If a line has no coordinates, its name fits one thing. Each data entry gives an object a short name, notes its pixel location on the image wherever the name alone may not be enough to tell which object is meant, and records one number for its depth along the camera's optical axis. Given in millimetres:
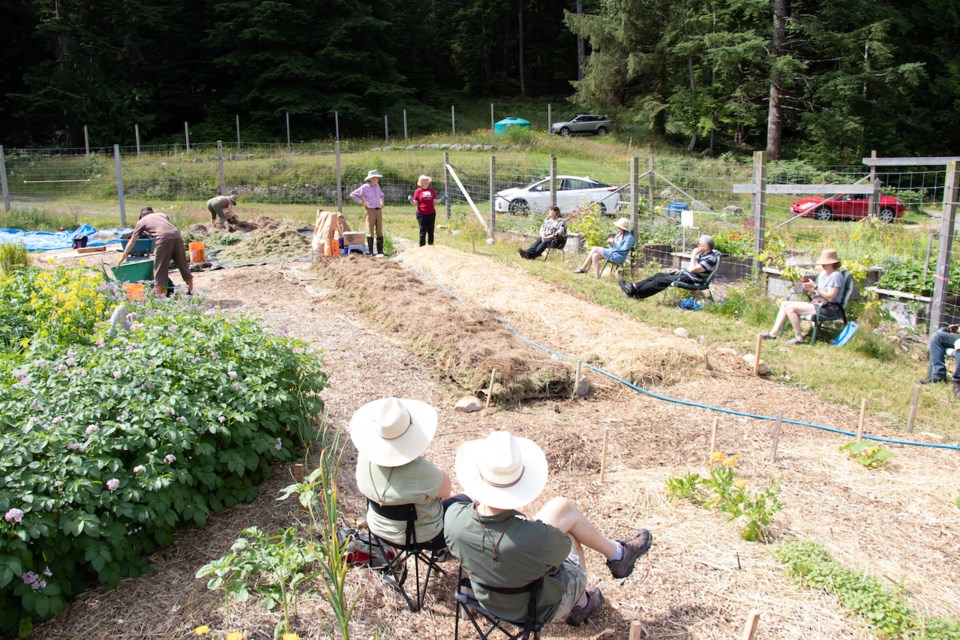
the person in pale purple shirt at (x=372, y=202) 12672
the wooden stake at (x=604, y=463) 4504
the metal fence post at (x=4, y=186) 17406
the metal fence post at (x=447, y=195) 16886
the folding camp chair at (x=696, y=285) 9258
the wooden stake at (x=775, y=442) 4758
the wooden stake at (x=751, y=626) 2746
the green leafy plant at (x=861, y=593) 3152
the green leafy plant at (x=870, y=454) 4820
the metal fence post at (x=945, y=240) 7270
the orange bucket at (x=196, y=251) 12214
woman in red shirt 12711
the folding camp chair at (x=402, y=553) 3453
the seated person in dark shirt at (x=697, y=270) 9211
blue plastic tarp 14227
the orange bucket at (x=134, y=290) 7176
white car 17953
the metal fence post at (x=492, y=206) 14562
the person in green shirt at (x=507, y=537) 2943
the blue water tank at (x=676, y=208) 14488
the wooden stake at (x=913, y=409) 5402
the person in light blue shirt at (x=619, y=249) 10820
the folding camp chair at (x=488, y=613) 2992
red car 18297
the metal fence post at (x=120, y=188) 16219
